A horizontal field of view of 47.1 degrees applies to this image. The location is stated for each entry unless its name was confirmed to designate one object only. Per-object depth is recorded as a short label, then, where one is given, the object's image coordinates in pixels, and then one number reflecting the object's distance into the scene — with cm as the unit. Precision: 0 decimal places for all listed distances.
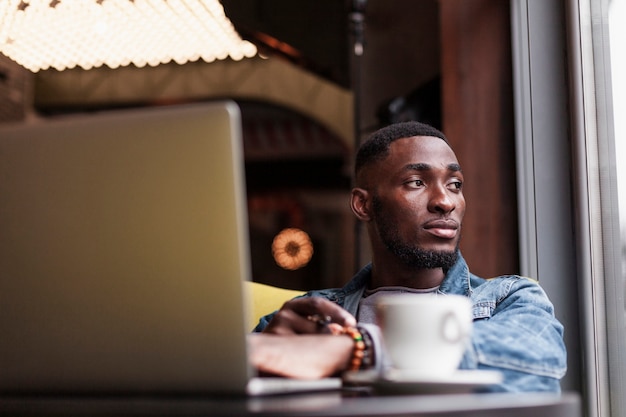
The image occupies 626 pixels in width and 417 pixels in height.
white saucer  81
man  138
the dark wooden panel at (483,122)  254
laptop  74
